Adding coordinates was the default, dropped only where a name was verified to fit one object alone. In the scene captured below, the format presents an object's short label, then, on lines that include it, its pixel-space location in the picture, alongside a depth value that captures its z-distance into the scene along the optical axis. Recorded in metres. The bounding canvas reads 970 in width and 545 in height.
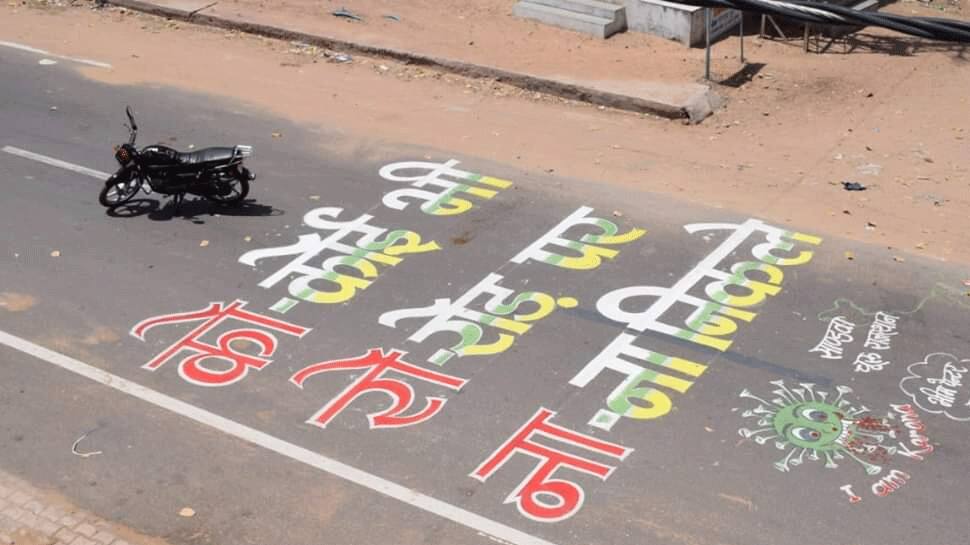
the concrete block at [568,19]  18.14
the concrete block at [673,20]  17.83
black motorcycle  12.69
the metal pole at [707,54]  16.36
